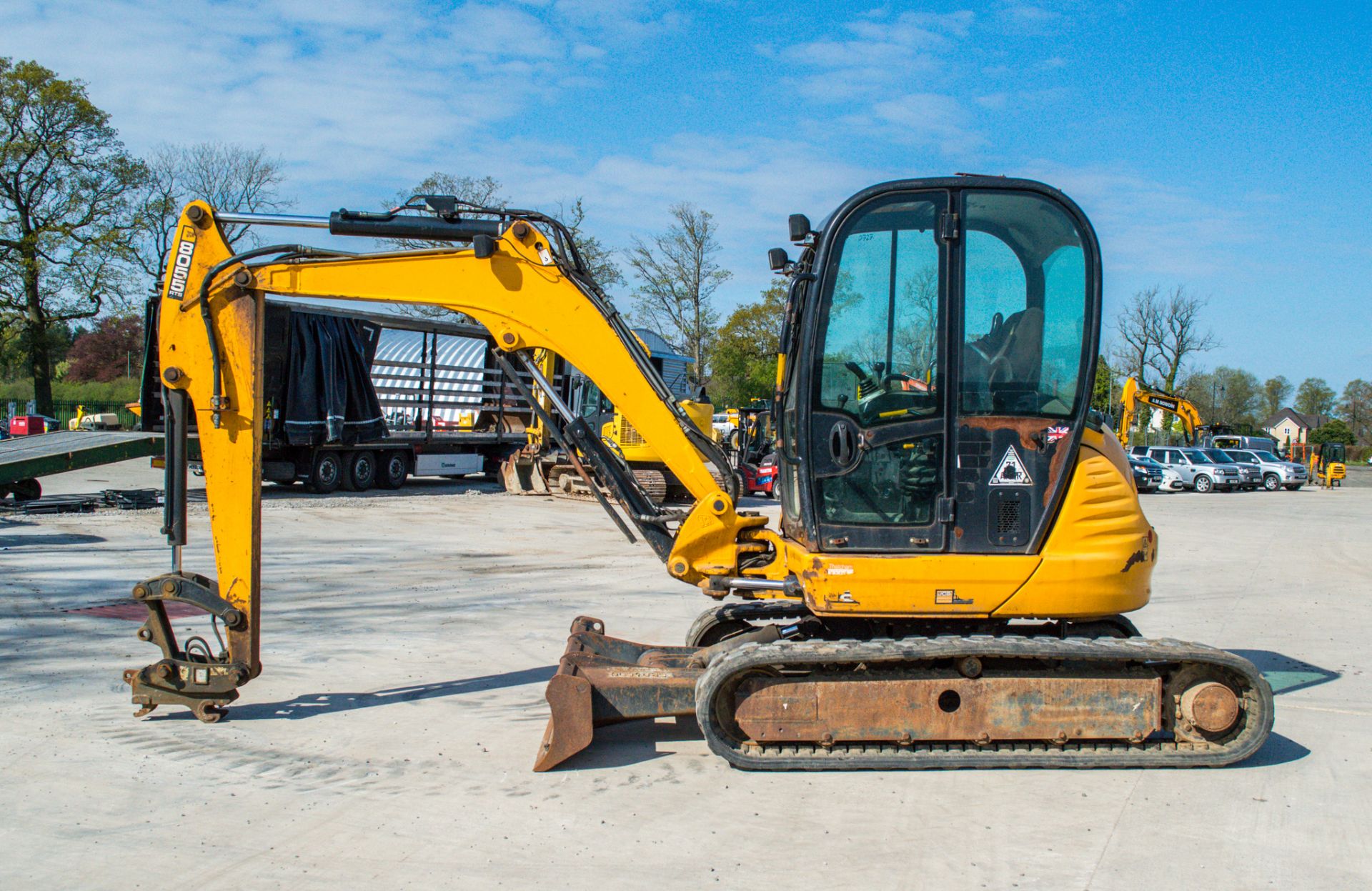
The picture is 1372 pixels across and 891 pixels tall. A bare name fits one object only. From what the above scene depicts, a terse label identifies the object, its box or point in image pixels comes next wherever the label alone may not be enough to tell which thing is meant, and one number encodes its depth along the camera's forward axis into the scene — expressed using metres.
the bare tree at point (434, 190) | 39.81
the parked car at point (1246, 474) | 34.25
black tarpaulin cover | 19.67
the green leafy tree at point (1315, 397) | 102.94
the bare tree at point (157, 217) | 38.84
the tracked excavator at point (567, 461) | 20.36
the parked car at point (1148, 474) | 33.62
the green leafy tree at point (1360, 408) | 94.44
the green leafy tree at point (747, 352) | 51.59
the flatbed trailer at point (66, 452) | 13.01
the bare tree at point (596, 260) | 42.06
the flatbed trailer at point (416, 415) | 20.28
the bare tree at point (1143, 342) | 68.94
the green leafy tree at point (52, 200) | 35.91
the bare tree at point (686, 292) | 48.19
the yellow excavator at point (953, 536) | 5.24
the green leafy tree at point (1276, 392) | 105.81
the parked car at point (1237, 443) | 46.66
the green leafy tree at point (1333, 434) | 78.31
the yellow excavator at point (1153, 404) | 28.34
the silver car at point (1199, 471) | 33.72
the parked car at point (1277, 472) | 35.62
